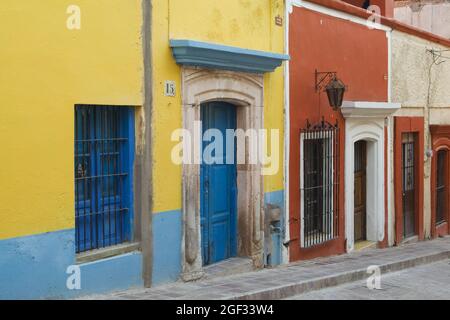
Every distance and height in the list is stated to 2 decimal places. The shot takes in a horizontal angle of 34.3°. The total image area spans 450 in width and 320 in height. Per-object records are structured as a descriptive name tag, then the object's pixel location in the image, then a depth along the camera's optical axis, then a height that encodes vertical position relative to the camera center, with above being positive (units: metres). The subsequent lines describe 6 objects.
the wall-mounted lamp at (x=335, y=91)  10.66 +1.03
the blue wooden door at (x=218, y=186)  8.87 -0.29
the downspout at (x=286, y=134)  10.18 +0.39
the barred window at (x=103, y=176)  7.07 -0.11
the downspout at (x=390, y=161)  13.35 +0.00
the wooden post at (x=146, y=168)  7.52 -0.05
